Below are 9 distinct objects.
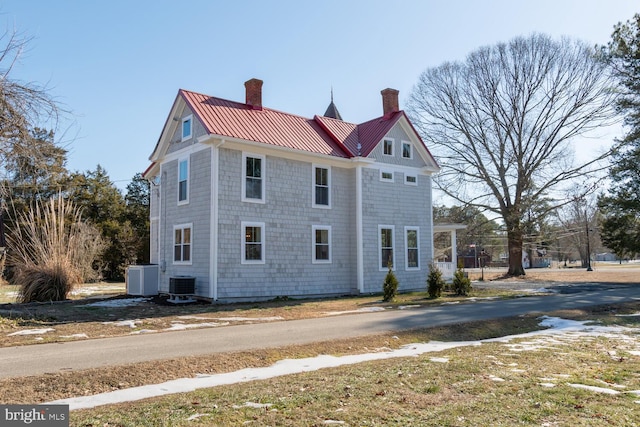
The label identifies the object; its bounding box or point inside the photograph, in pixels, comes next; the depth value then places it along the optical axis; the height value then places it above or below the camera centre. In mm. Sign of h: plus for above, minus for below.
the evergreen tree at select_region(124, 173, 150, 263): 37281 +3132
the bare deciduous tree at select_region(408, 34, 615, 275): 31578 +8512
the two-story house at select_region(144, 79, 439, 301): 17422 +2163
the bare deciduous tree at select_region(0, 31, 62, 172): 9180 +2729
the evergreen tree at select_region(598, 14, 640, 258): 23172 +4788
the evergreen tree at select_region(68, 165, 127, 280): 35812 +3537
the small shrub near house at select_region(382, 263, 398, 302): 17578 -1146
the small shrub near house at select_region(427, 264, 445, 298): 18781 -1098
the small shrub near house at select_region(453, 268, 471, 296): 19938 -1182
